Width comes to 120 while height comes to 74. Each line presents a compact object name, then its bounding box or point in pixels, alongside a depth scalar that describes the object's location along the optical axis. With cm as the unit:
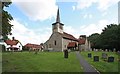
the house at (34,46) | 3881
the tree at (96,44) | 2983
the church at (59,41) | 2851
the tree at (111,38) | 2608
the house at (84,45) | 2877
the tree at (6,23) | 848
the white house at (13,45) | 2680
